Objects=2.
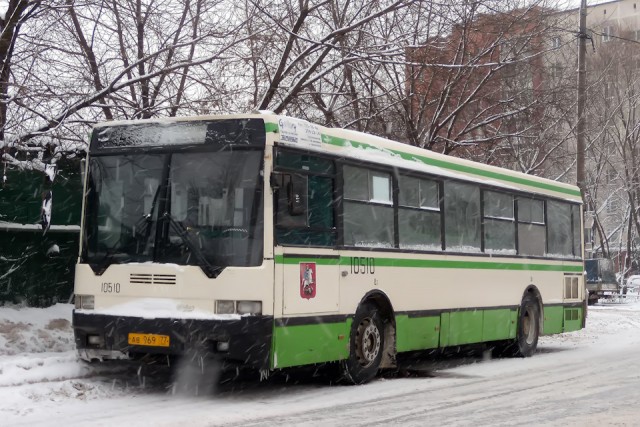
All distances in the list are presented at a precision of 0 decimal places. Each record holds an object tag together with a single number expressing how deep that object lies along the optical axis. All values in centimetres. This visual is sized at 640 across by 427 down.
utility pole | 2540
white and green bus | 1017
